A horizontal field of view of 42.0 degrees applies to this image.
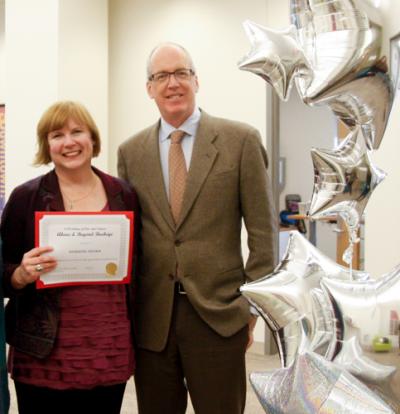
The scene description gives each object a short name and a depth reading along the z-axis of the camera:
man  1.46
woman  1.31
